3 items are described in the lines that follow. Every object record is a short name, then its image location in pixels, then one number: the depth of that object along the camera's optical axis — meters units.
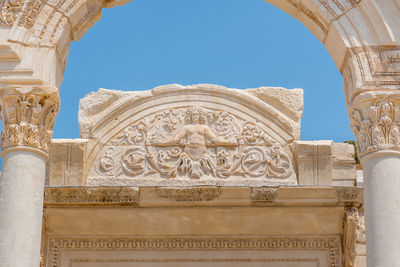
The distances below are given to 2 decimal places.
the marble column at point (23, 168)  13.25
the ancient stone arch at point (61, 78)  13.46
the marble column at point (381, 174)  13.31
